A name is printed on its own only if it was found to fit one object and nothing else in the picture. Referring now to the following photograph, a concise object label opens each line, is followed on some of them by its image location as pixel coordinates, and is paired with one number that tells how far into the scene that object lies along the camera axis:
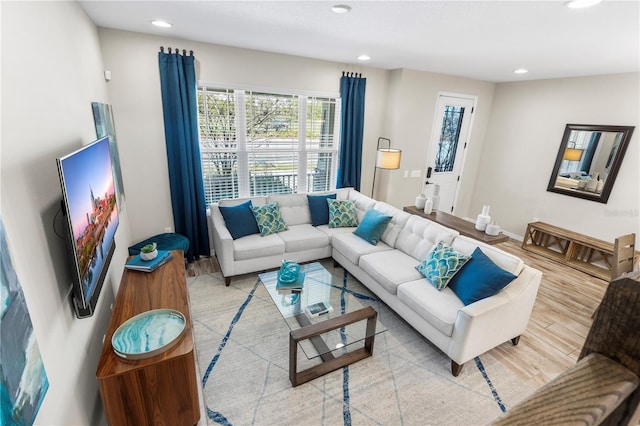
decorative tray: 1.56
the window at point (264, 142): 3.70
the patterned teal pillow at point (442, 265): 2.50
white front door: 4.89
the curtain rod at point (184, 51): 3.22
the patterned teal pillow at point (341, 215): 3.86
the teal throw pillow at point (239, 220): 3.42
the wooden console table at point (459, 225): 3.11
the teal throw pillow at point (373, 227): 3.40
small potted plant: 2.51
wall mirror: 3.79
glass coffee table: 2.09
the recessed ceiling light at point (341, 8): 2.09
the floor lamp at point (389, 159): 3.98
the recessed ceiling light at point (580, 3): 1.79
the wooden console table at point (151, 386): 1.48
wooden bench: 3.86
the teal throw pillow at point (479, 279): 2.22
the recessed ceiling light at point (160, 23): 2.64
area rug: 1.91
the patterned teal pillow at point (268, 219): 3.55
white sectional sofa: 2.19
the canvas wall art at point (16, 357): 0.84
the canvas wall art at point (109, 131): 2.38
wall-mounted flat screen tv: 1.30
